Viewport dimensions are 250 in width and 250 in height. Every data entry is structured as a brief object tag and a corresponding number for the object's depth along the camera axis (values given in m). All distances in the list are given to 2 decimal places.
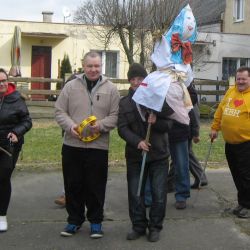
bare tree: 16.36
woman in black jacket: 5.39
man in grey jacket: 5.09
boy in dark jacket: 5.06
